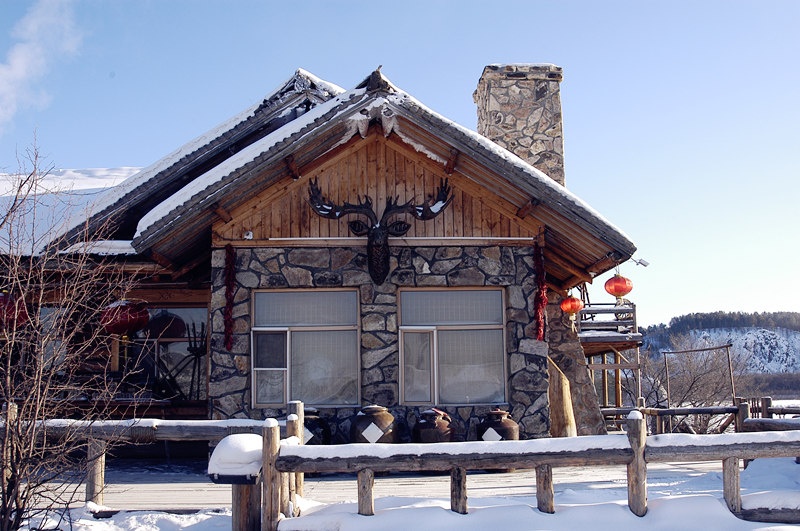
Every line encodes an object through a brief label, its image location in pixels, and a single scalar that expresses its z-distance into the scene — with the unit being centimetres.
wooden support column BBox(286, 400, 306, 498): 699
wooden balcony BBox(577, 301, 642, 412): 1992
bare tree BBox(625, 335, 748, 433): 3372
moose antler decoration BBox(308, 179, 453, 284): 1057
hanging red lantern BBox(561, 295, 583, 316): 1238
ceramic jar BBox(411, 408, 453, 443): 995
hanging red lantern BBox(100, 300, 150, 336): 1097
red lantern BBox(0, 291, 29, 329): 594
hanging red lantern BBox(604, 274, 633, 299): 1341
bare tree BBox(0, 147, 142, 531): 571
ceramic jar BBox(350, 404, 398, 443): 977
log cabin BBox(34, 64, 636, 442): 1055
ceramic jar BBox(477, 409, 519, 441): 989
